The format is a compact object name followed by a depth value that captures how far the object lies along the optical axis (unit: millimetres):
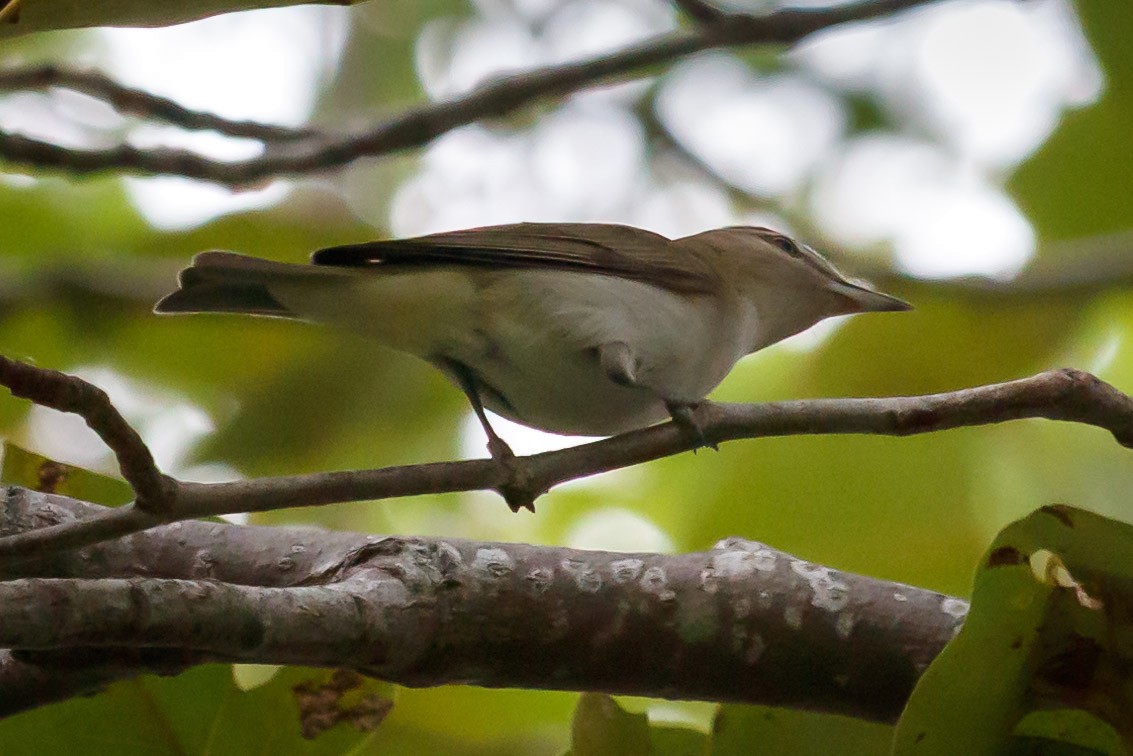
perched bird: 6793
